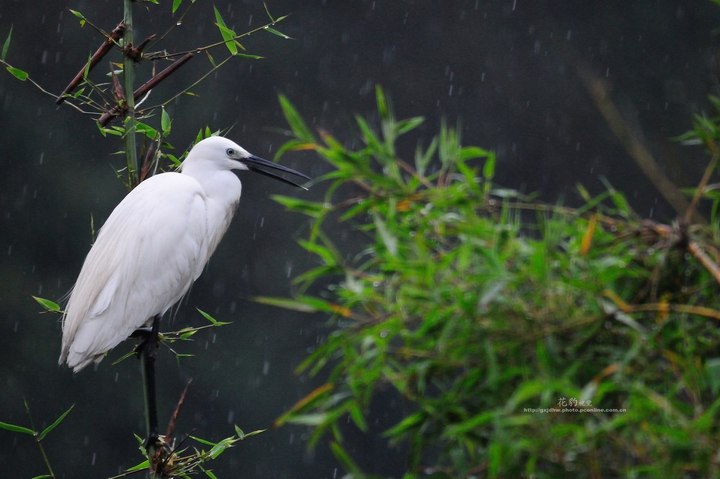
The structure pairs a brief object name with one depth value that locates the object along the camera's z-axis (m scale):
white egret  12.57
